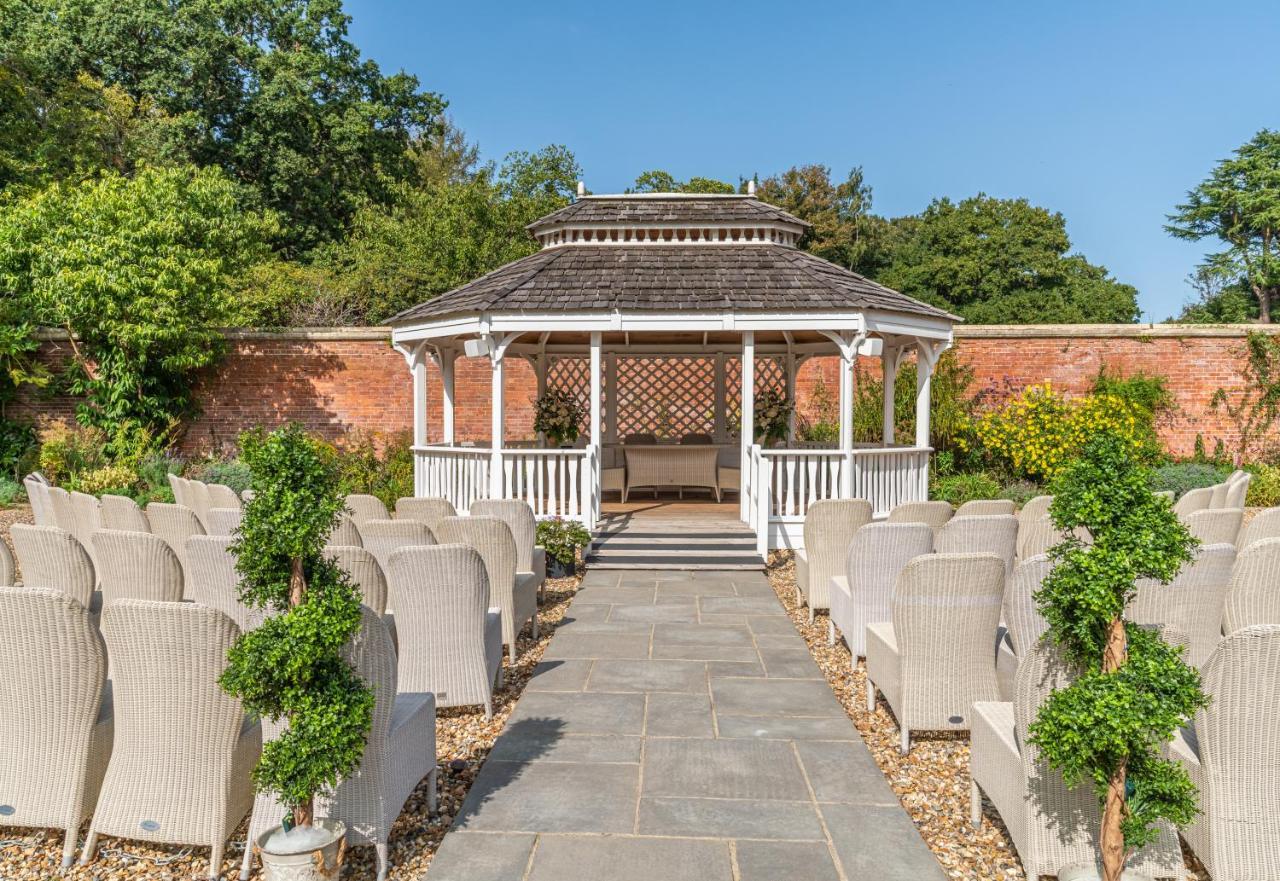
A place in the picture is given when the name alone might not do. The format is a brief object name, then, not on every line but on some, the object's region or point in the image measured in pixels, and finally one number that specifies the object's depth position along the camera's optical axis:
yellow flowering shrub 13.89
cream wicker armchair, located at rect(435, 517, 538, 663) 5.94
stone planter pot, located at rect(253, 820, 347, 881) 2.80
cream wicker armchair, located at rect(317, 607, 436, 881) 3.13
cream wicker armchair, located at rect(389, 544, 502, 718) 4.74
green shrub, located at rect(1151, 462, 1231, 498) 13.02
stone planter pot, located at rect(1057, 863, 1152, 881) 2.67
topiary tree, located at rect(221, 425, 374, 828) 2.80
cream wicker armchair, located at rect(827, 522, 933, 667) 5.49
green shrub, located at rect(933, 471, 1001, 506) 13.36
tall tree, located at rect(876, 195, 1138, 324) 31.59
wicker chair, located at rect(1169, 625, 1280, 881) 2.74
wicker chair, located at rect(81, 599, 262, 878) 3.09
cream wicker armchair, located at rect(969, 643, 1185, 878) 2.92
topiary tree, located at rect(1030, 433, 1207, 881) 2.51
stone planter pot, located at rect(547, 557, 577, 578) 8.84
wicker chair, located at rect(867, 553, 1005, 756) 4.25
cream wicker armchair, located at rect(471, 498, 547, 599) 7.20
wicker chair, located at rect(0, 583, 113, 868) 3.19
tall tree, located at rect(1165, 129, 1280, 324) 31.19
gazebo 10.35
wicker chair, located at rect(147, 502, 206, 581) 6.47
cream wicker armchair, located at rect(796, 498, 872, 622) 6.83
